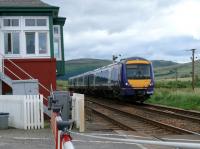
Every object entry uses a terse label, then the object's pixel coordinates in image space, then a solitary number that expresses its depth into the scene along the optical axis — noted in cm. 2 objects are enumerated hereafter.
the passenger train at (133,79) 3316
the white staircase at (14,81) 1998
